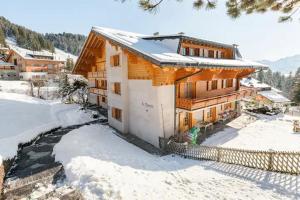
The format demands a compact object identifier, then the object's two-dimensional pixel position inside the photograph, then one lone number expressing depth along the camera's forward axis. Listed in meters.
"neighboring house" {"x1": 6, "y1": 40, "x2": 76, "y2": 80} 38.85
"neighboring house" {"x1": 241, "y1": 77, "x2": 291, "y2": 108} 25.40
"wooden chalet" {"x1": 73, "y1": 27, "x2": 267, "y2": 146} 10.37
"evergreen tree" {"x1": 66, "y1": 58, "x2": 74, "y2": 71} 49.52
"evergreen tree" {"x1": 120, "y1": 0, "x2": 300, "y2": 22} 4.15
